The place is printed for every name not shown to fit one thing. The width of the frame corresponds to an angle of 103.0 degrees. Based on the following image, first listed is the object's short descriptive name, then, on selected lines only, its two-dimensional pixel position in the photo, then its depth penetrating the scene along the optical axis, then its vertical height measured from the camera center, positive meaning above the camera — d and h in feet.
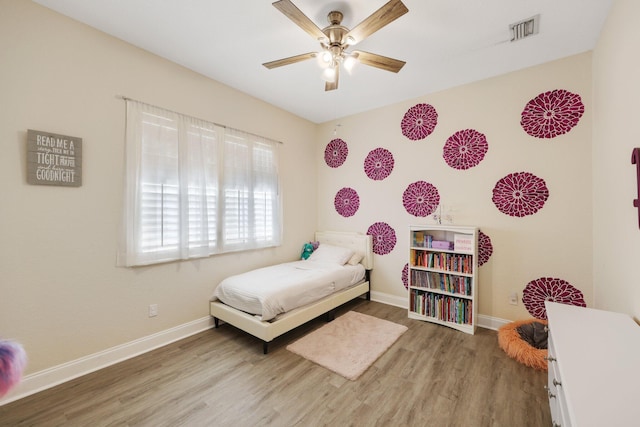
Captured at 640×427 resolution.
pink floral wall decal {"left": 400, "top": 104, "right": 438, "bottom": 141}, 10.59 +3.98
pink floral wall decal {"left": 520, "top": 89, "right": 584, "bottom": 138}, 8.02 +3.33
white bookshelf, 9.00 -2.28
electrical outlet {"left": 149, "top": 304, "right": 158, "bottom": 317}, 7.93 -3.06
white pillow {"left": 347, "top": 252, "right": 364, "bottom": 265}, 11.89 -2.09
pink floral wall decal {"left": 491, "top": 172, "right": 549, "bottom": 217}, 8.55 +0.73
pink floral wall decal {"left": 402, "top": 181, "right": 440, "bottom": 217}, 10.58 +0.68
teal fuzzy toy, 12.92 -1.91
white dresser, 2.67 -2.01
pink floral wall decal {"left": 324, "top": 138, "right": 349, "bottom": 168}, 13.32 +3.28
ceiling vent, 6.56 +4.99
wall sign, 5.99 +1.31
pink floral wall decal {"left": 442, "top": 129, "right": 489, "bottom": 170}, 9.56 +2.55
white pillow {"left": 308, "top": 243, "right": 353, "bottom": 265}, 11.66 -1.92
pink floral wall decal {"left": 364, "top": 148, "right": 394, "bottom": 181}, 11.79 +2.39
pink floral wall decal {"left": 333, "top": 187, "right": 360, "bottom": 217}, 12.88 +0.63
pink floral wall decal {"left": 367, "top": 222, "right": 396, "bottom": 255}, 11.76 -1.07
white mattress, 7.92 -2.53
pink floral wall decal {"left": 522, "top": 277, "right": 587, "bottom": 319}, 8.05 -2.59
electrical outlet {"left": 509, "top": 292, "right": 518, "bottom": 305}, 8.93 -2.94
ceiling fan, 5.26 +4.13
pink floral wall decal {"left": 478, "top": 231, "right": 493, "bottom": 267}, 9.40 -1.23
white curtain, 7.55 +0.87
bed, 7.81 -3.13
